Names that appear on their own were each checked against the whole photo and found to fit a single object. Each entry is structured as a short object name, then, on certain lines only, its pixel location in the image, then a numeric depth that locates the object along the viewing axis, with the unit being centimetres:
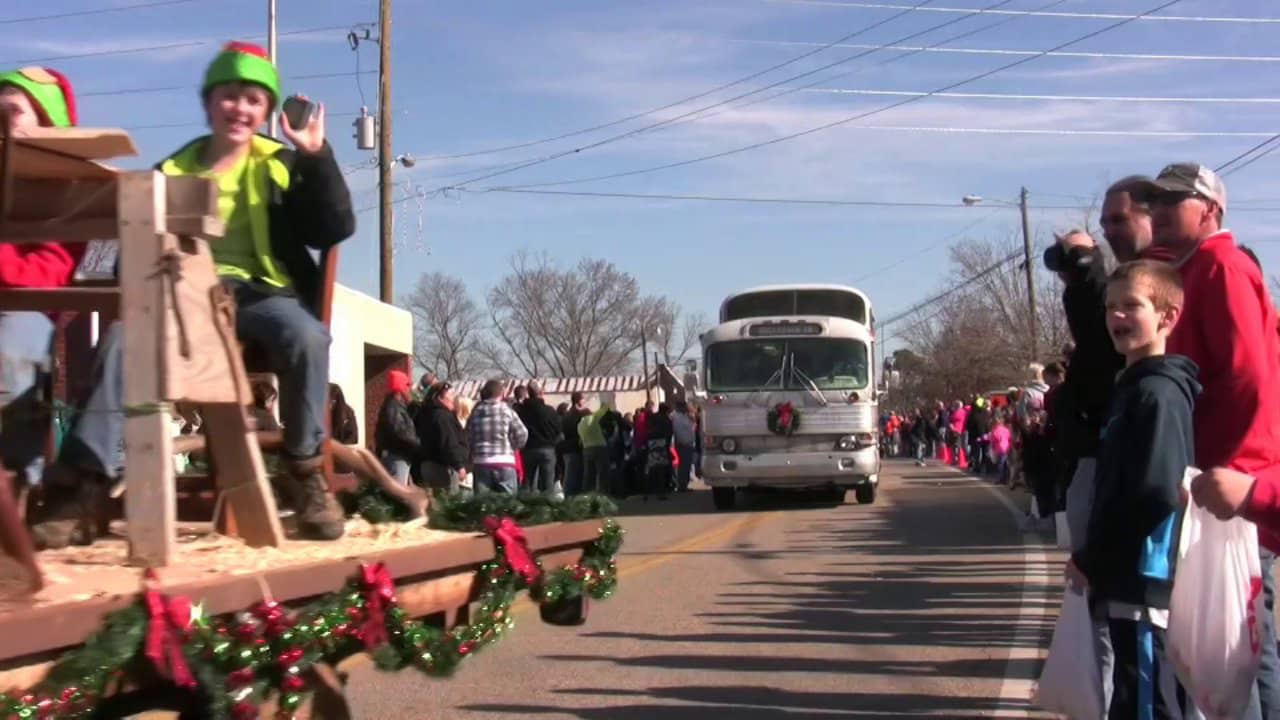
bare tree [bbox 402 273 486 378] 8225
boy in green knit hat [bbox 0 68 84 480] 383
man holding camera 502
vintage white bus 2028
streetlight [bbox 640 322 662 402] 8288
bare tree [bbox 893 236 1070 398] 5897
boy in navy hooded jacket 383
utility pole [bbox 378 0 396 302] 2614
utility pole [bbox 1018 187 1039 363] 5266
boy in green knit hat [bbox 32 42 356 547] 395
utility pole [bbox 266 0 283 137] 2491
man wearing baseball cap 418
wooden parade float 259
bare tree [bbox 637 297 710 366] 8581
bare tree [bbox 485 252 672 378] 8381
